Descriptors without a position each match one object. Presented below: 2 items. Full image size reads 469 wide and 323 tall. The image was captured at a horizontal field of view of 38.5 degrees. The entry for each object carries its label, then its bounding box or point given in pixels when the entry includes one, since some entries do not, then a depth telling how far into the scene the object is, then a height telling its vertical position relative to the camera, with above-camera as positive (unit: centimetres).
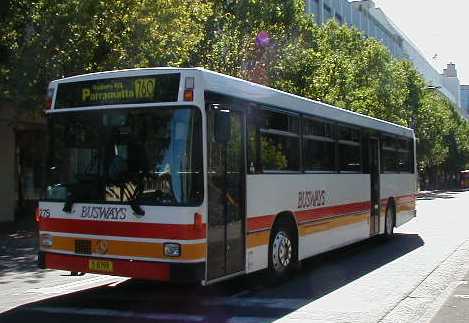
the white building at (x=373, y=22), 5606 +1721
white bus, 777 +8
